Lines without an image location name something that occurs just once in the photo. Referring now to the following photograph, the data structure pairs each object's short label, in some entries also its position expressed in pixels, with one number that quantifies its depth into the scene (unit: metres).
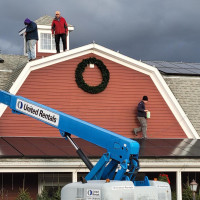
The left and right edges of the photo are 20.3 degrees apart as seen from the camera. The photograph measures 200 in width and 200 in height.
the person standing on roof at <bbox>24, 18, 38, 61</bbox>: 24.44
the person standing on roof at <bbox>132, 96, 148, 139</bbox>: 23.61
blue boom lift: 10.16
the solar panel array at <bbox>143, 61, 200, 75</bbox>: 27.42
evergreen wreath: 23.44
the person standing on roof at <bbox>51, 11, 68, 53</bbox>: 24.81
